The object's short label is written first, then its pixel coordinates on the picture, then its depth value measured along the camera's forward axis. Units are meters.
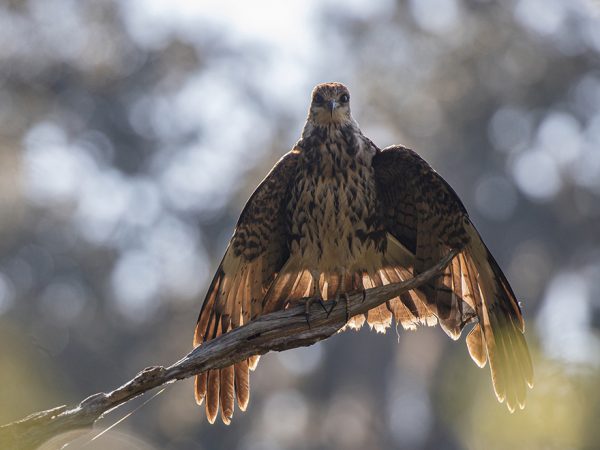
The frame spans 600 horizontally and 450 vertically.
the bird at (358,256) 13.04
